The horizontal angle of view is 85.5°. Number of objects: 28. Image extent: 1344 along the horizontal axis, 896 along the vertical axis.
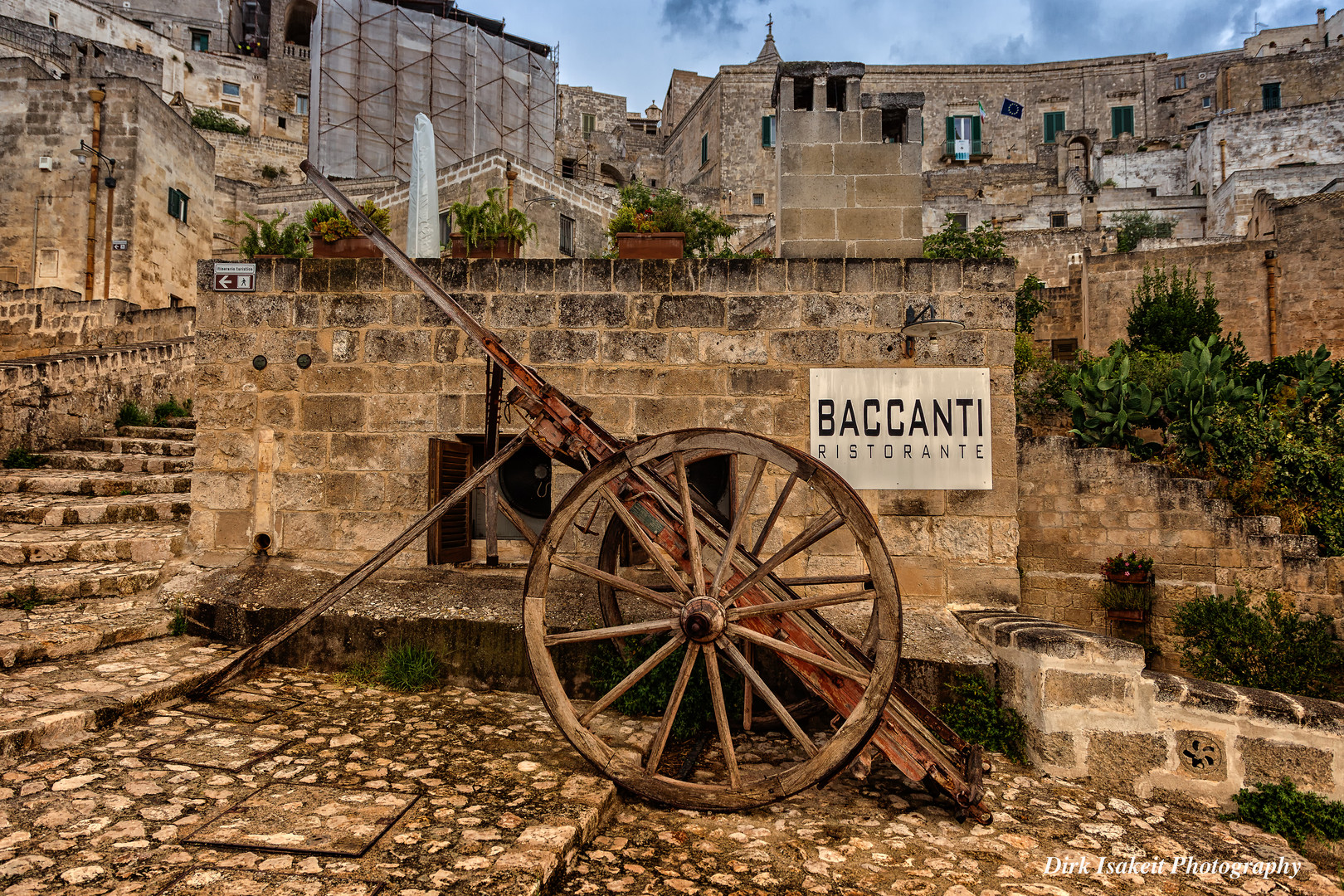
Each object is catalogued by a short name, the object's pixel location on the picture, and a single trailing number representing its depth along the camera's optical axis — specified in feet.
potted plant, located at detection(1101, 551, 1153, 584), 31.60
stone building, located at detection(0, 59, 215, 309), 57.93
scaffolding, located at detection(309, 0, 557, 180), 76.33
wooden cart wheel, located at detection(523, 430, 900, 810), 9.75
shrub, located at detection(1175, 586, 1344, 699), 25.80
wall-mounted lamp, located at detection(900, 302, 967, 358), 15.55
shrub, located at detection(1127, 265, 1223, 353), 55.01
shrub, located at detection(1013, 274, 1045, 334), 62.95
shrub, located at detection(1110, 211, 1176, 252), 78.69
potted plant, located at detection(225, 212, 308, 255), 18.51
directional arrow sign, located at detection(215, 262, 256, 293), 17.34
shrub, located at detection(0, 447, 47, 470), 26.05
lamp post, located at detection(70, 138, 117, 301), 57.47
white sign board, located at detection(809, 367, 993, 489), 16.33
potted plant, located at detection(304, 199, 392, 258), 17.35
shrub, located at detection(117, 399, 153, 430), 33.32
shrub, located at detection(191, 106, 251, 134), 96.99
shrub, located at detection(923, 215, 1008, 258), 62.99
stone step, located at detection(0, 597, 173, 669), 13.50
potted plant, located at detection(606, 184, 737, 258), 17.08
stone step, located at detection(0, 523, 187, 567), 17.98
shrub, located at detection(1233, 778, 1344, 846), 11.41
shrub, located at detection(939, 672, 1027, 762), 13.07
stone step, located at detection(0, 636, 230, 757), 10.71
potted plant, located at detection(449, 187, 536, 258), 17.69
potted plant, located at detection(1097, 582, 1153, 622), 31.83
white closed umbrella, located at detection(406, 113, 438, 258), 18.29
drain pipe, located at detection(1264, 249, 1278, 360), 58.90
